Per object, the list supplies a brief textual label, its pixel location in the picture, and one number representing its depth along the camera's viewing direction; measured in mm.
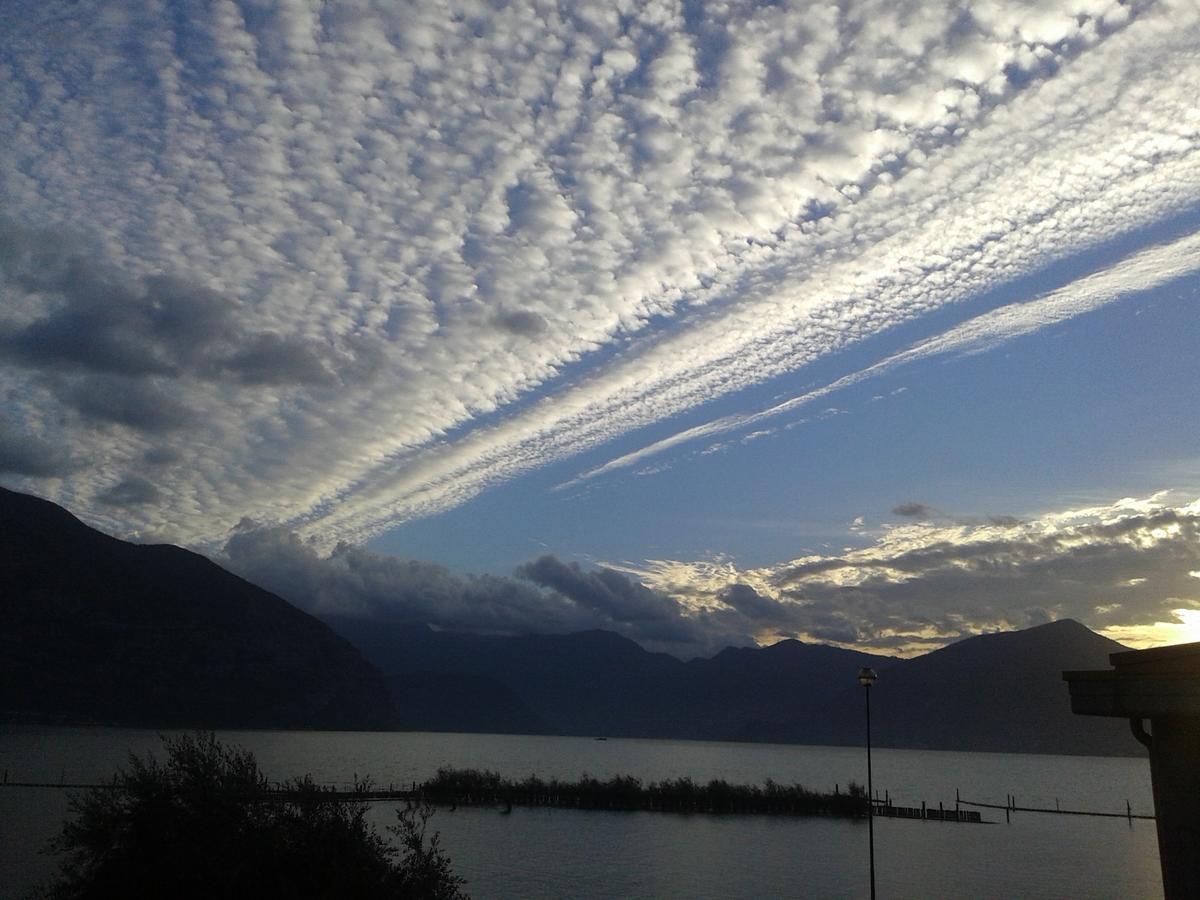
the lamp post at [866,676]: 32469
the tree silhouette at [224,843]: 25703
